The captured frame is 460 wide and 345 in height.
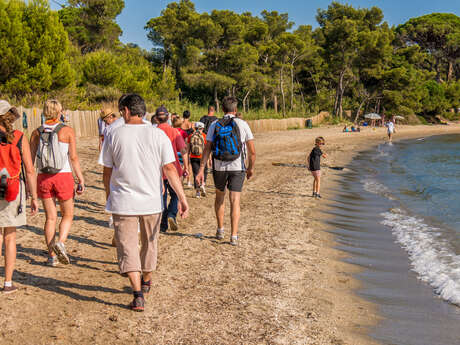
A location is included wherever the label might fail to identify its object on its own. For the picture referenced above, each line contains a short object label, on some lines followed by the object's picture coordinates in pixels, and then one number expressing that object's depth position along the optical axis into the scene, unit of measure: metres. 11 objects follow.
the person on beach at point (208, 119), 9.51
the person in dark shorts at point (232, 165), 5.58
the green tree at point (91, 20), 42.72
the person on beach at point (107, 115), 6.50
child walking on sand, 9.87
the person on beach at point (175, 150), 6.11
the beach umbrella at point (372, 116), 47.84
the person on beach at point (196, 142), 8.58
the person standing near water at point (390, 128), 34.97
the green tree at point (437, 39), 67.69
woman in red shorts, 4.55
